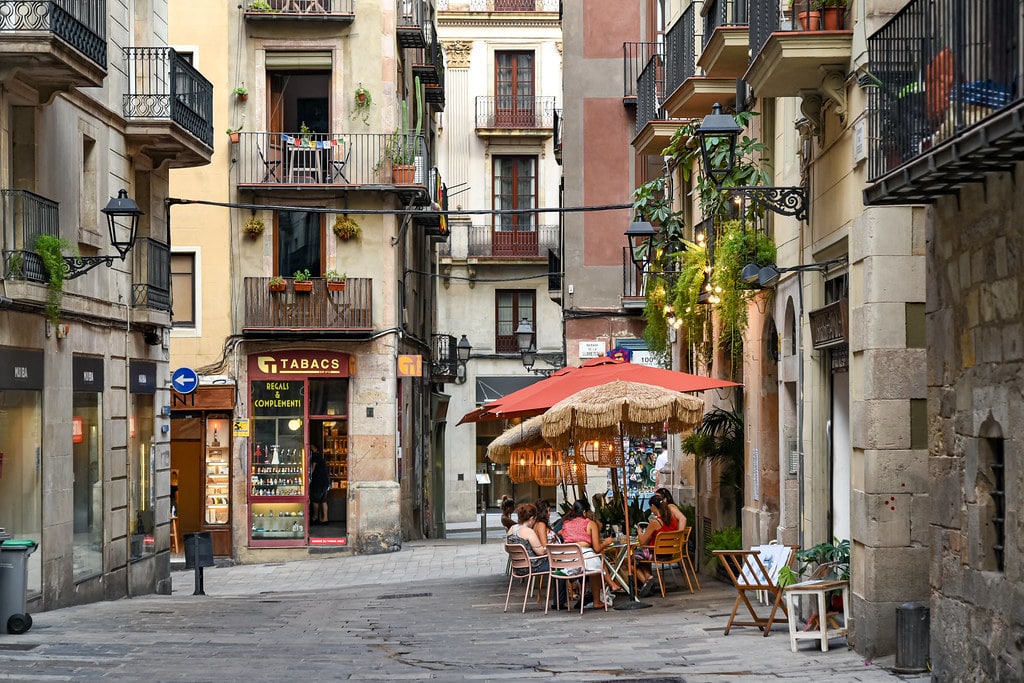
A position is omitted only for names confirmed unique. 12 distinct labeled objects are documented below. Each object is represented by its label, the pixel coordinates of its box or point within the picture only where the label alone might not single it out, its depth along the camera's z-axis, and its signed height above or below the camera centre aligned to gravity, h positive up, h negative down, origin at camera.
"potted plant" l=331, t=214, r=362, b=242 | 31.28 +3.82
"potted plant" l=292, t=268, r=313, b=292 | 30.88 +2.70
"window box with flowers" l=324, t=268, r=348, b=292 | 30.86 +2.73
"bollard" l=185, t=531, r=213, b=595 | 21.80 -1.89
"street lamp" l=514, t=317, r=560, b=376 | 35.66 +1.65
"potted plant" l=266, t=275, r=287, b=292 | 30.84 +2.68
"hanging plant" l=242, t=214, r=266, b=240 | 31.00 +3.84
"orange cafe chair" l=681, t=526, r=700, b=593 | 18.70 -1.93
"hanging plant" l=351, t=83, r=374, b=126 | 31.58 +6.43
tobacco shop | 30.92 -0.51
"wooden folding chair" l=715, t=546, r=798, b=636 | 13.52 -1.52
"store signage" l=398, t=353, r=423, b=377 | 31.61 +1.03
